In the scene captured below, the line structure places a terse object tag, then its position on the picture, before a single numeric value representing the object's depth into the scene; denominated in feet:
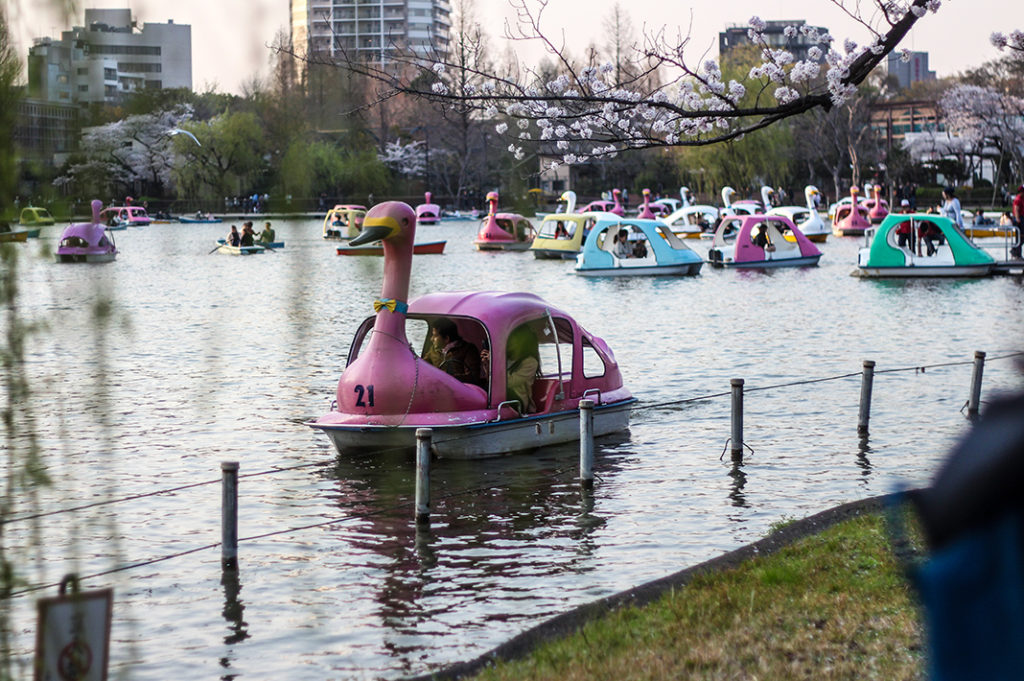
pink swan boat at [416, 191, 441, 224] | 253.67
